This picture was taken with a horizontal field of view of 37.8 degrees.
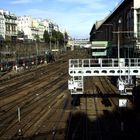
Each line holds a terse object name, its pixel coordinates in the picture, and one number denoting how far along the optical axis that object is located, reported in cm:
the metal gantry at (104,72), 1884
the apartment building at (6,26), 8981
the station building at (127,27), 2829
